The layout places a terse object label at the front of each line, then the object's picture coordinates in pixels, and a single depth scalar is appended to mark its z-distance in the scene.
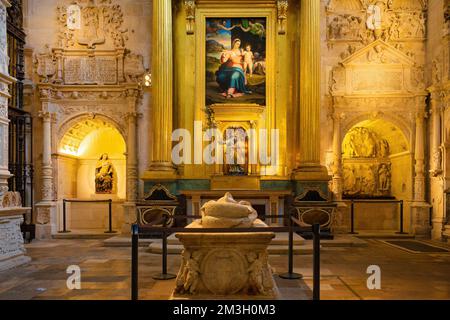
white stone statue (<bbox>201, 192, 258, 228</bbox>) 5.93
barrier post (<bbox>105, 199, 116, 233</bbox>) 14.40
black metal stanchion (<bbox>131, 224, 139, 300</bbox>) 5.25
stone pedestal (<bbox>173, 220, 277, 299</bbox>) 5.70
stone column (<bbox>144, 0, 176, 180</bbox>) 13.94
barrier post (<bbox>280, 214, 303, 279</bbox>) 7.68
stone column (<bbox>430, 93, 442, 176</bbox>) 13.40
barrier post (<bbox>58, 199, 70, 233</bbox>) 14.40
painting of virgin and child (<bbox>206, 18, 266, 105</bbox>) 14.66
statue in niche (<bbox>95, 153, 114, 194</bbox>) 16.14
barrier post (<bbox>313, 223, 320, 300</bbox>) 5.28
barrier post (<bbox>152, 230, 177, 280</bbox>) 7.63
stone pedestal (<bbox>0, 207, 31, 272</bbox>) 8.68
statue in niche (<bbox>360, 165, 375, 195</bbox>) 16.00
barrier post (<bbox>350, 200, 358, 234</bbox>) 14.00
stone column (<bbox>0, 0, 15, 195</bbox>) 9.09
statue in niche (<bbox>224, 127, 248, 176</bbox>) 14.32
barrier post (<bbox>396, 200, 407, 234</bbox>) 14.28
